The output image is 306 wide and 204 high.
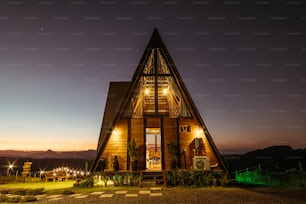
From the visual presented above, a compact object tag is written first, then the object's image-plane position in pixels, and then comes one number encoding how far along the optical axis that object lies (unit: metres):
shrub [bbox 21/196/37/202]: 6.76
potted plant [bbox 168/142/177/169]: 11.02
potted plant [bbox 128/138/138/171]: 10.83
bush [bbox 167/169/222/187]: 9.27
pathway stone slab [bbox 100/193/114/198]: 7.27
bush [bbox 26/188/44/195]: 8.04
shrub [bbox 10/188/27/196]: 8.03
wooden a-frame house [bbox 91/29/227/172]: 11.04
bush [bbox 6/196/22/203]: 6.65
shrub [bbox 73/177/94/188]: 9.82
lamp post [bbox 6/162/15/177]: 13.99
